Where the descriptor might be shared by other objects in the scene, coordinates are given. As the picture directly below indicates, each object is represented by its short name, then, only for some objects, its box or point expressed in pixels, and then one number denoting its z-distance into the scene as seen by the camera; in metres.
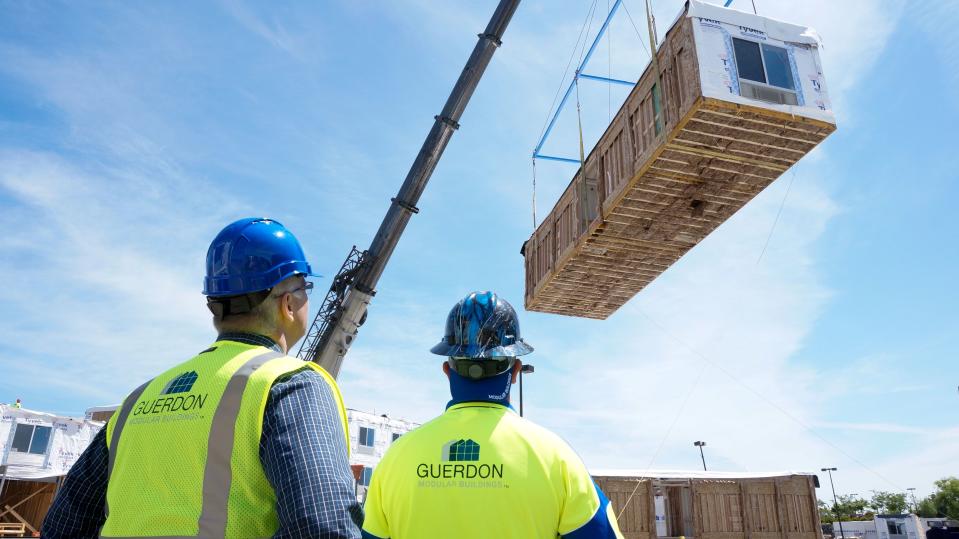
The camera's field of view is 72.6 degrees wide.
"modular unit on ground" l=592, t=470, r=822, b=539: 13.86
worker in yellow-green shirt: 1.90
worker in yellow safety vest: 1.60
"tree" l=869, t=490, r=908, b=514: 85.44
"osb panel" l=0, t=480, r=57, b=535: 23.70
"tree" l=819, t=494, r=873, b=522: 83.22
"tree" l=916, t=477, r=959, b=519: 68.44
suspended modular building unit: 7.53
